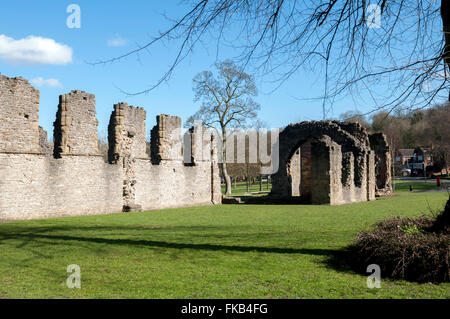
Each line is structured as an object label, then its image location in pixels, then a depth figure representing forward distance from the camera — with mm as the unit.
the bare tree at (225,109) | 34969
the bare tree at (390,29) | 4918
